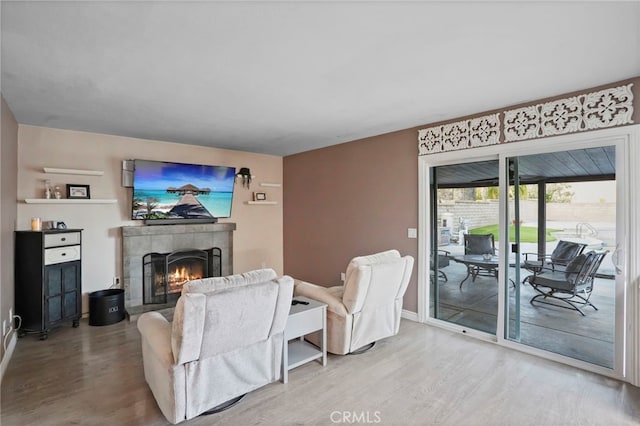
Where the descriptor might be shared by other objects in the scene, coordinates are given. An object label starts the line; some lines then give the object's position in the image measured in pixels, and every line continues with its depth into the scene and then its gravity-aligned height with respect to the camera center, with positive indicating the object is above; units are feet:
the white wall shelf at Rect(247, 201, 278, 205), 18.73 +0.58
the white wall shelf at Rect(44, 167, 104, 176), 12.72 +1.70
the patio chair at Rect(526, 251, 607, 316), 10.04 -2.42
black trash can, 13.10 -4.02
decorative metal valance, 8.79 +2.89
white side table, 8.67 -3.40
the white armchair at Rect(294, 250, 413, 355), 9.66 -2.81
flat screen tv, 14.70 +1.03
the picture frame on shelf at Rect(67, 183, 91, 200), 13.44 +0.90
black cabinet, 11.33 -2.44
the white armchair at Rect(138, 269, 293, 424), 6.61 -2.95
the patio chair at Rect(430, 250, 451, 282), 13.39 -2.22
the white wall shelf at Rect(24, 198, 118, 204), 12.37 +0.48
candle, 12.08 -0.47
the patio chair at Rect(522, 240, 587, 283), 10.44 -1.60
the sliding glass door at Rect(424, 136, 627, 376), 9.45 -1.32
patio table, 11.81 -2.06
